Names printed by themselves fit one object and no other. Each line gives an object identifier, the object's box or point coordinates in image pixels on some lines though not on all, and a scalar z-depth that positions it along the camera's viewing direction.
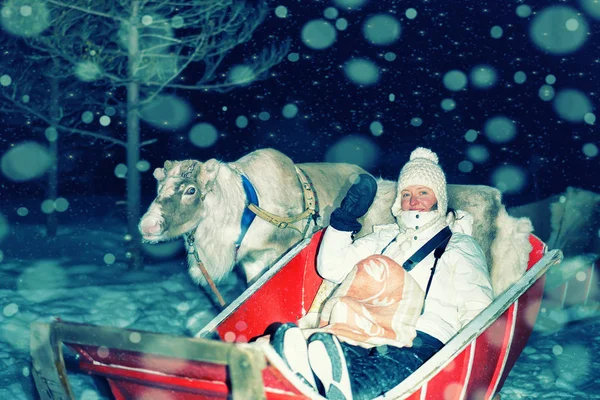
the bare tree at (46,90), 7.63
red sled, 1.65
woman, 2.01
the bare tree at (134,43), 6.75
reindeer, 3.73
